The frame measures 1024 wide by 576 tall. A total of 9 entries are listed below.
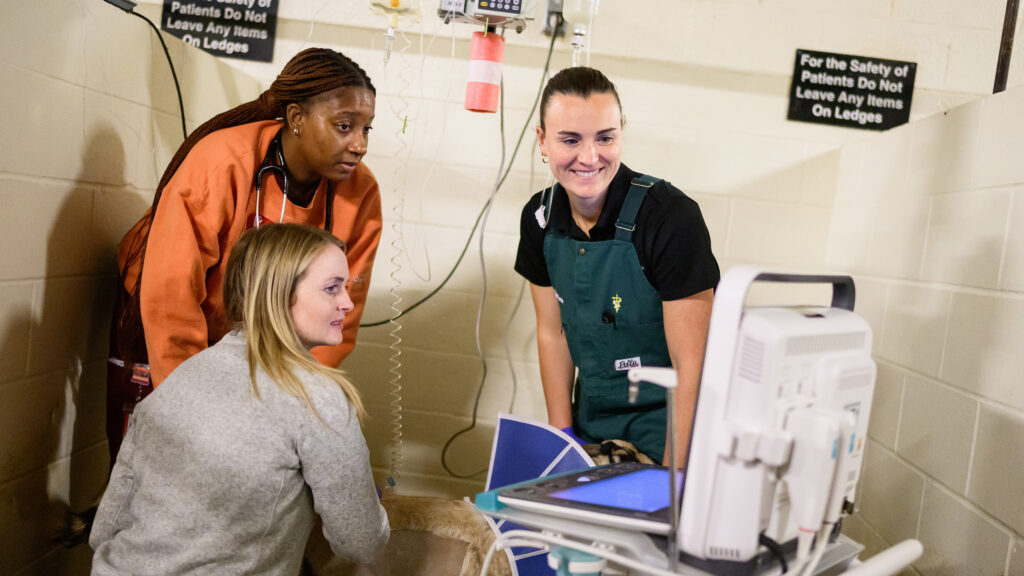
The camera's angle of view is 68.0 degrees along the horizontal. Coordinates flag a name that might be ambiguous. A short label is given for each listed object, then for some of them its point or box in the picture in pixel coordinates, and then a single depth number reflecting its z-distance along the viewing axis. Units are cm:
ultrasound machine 83
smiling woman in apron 154
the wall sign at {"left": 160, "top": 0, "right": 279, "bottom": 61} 236
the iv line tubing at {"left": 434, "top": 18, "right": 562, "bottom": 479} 234
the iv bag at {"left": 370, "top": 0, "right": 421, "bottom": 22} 219
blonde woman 117
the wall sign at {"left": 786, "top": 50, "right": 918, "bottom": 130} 227
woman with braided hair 154
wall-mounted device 198
